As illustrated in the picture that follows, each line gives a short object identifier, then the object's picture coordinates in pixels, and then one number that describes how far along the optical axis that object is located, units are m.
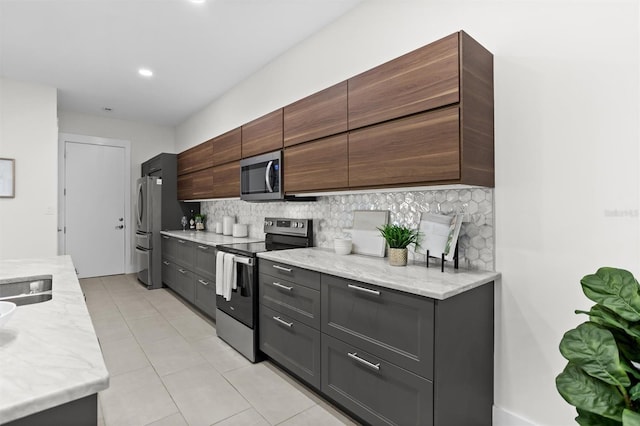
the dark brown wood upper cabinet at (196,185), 4.35
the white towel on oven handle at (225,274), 2.86
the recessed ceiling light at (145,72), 3.80
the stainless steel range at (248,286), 2.67
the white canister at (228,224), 4.48
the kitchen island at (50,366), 0.65
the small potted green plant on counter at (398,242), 2.10
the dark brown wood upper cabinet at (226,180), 3.73
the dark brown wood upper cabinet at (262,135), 2.99
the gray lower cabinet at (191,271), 3.61
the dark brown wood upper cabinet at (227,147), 3.68
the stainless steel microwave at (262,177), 2.98
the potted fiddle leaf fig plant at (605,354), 1.00
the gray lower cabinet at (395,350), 1.52
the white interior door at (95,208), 5.44
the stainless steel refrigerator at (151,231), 5.04
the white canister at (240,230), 4.15
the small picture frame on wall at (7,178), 4.07
